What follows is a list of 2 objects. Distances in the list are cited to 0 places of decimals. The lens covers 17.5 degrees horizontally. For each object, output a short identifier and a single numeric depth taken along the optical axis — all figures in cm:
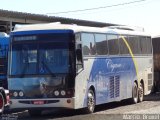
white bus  1739
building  4794
